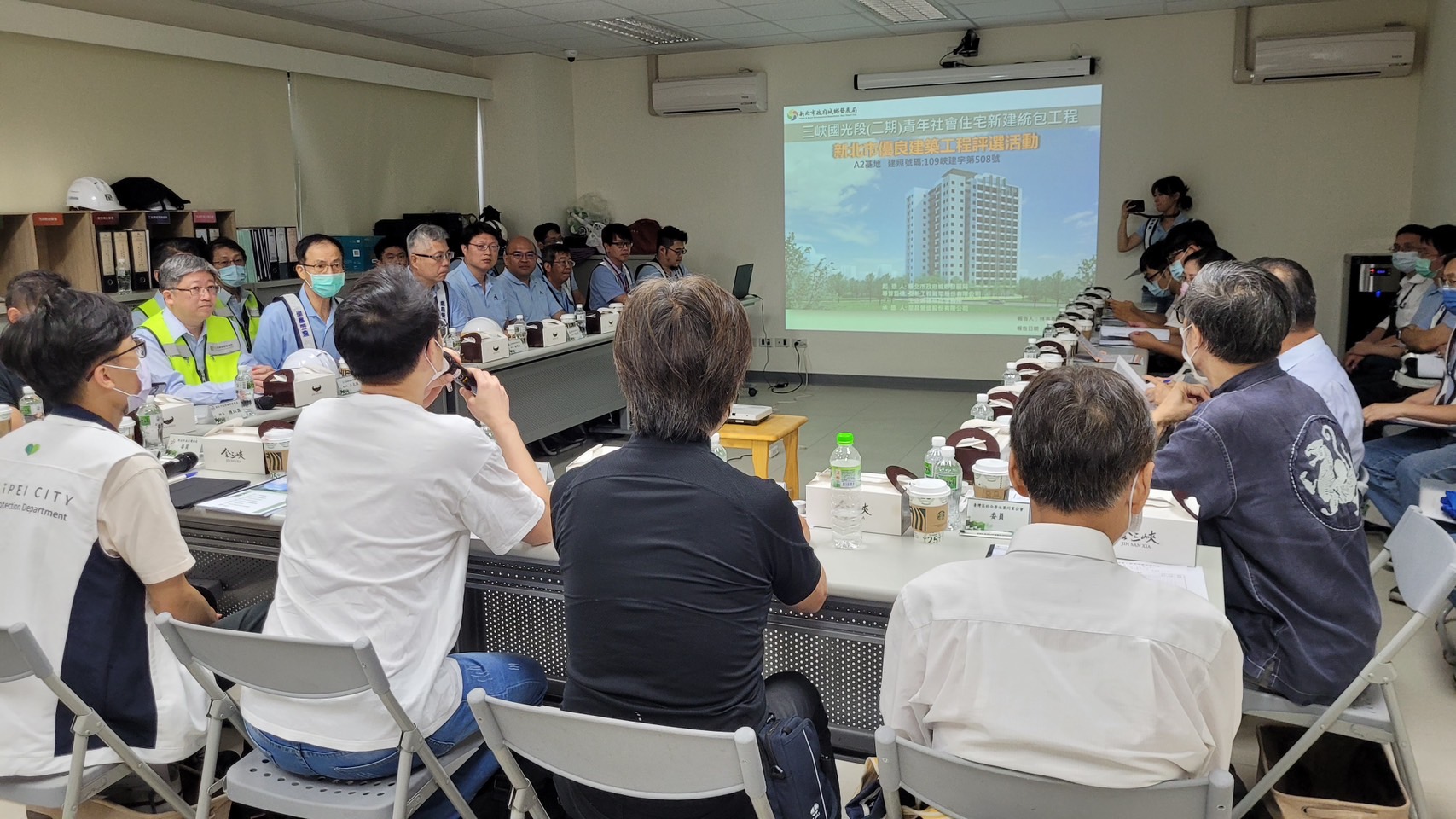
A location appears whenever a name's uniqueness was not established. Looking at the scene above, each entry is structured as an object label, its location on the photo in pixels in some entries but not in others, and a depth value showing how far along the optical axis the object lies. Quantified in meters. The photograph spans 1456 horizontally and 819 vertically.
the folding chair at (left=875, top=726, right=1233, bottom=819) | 1.16
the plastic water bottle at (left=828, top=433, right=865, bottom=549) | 2.15
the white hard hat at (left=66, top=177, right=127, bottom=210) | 5.35
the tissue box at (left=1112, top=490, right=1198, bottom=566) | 1.92
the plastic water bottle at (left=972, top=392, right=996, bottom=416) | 3.04
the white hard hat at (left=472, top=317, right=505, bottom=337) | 5.04
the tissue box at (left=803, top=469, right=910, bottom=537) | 2.18
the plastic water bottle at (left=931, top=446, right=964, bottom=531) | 2.24
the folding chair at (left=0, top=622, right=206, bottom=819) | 1.63
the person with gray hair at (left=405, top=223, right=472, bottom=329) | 5.21
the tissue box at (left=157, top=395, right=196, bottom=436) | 3.10
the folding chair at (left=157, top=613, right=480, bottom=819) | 1.58
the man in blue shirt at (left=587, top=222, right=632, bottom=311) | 7.30
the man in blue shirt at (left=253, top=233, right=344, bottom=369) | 4.47
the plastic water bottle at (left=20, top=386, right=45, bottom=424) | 3.06
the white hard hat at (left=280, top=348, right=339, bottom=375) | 3.87
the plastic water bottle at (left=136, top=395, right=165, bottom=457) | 3.01
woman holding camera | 7.21
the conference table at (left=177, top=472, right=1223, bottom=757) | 1.99
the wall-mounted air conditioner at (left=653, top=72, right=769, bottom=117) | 8.34
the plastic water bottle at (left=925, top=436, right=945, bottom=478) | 2.35
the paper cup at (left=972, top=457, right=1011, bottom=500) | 2.15
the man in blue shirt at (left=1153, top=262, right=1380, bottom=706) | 1.94
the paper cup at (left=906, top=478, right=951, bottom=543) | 2.12
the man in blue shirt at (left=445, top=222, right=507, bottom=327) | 6.04
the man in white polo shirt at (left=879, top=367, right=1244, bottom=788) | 1.18
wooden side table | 4.23
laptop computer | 8.21
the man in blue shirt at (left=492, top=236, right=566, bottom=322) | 6.50
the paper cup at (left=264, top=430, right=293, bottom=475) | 2.72
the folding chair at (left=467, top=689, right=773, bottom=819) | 1.30
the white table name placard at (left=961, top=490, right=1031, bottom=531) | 2.12
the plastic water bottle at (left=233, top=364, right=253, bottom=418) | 3.66
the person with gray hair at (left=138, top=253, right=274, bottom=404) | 3.86
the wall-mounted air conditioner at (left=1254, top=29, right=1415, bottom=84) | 6.60
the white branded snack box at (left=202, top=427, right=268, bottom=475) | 2.75
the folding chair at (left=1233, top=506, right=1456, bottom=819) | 1.81
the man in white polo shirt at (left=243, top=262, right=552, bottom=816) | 1.73
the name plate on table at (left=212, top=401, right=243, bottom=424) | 3.47
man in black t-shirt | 1.48
